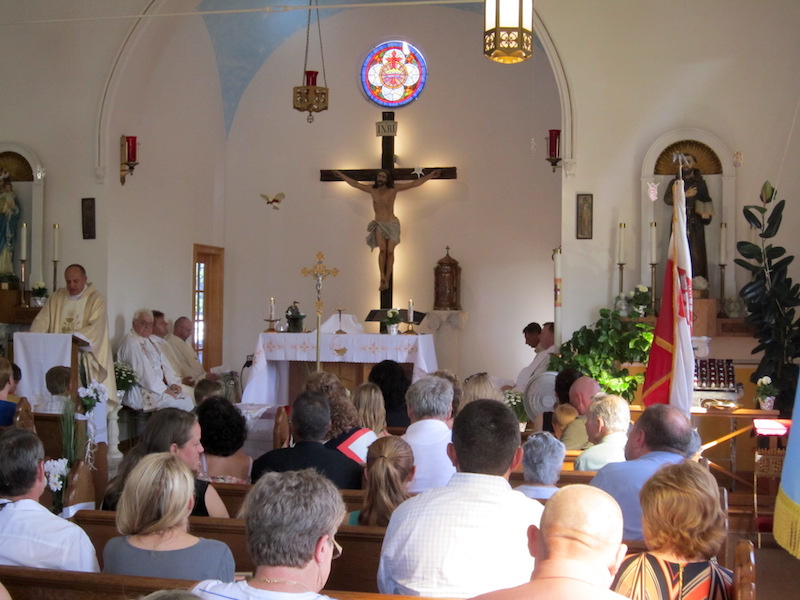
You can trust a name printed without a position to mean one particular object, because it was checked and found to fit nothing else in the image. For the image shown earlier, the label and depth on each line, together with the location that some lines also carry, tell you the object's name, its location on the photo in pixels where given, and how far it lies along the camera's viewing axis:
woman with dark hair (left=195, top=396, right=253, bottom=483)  4.23
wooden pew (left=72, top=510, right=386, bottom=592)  3.19
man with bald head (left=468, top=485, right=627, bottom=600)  1.92
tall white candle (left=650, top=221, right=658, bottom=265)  7.97
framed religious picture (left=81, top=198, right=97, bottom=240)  9.50
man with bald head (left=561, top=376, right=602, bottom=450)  5.14
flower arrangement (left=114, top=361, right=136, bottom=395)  9.00
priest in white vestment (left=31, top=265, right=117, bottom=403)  8.60
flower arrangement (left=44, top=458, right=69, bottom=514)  3.90
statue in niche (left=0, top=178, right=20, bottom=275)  9.41
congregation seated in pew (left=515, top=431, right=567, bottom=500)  3.44
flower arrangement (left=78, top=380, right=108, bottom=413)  5.50
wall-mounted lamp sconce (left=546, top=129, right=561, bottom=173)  9.79
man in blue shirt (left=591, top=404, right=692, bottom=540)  3.39
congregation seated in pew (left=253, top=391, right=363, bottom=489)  3.95
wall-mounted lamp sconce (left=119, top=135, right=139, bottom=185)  9.61
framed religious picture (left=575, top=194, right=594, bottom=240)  8.44
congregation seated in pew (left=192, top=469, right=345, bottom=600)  2.17
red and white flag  6.36
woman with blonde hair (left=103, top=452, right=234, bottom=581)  2.69
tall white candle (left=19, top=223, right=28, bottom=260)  9.40
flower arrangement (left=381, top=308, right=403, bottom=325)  9.91
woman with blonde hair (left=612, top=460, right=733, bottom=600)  2.53
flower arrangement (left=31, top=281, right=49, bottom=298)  9.27
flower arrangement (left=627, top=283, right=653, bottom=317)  7.98
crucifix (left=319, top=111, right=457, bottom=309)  11.80
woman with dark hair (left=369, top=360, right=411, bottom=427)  6.11
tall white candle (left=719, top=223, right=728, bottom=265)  7.92
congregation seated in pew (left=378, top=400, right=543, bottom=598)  2.70
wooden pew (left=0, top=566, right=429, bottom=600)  2.46
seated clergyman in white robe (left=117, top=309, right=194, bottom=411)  9.20
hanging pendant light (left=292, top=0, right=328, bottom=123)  9.25
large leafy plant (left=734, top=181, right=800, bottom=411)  7.23
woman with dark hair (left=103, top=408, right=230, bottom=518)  3.49
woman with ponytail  3.28
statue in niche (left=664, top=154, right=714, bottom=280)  8.07
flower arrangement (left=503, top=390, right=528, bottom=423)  7.45
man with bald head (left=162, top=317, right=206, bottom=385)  10.01
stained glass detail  12.27
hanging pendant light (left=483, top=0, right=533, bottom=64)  4.70
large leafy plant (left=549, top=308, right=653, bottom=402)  7.72
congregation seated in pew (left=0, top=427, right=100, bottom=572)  2.87
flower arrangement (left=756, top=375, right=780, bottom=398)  6.87
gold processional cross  9.09
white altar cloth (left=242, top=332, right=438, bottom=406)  9.44
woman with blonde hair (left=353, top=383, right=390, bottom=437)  4.89
